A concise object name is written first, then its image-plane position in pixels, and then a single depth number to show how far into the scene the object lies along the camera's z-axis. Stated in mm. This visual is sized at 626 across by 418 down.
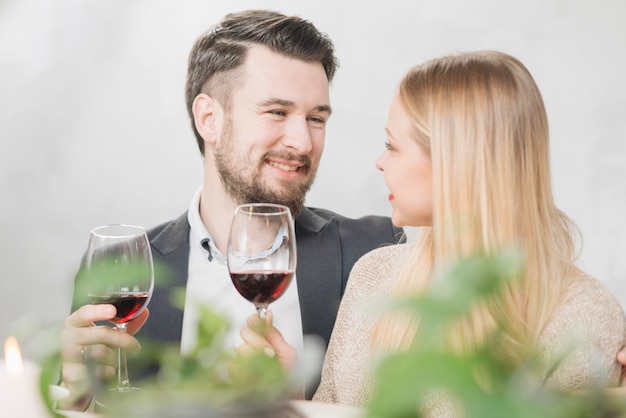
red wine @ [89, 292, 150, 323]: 1469
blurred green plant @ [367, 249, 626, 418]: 393
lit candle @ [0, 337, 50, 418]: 734
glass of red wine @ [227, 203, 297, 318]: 1473
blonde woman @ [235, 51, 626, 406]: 1731
